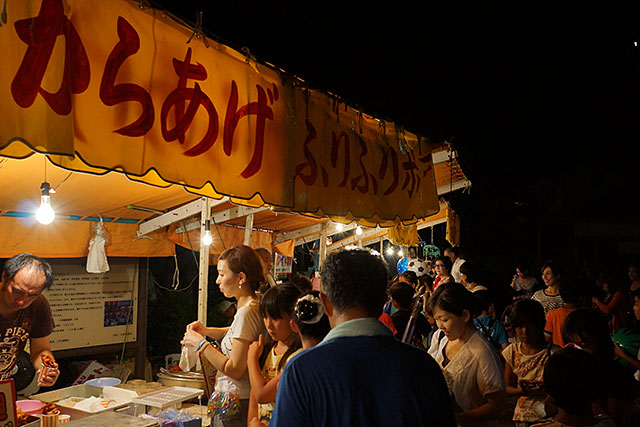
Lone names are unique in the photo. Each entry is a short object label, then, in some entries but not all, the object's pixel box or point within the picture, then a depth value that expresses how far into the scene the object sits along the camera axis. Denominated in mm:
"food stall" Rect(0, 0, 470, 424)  1903
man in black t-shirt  3844
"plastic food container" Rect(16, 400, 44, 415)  3525
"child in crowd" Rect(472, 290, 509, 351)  5074
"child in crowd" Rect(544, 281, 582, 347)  4992
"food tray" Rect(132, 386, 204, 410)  3807
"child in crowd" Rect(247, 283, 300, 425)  3117
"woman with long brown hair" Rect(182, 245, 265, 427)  3443
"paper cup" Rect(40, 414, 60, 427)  3301
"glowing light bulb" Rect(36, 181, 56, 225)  3277
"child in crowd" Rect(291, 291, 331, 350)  2670
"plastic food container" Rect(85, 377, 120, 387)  4637
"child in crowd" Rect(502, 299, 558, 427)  3539
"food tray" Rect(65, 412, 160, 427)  3072
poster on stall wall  6750
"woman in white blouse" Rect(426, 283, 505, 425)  2922
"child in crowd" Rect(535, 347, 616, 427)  2482
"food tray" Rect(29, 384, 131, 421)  3916
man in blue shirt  1703
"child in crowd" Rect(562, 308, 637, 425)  2967
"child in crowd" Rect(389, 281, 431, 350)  5801
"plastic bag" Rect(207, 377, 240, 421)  3461
